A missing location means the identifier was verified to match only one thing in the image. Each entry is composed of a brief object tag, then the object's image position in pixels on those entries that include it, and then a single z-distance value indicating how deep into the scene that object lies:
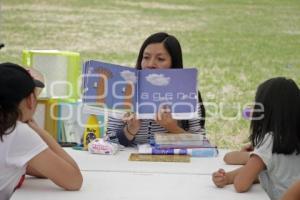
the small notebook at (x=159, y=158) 4.06
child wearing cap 3.16
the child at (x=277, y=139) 3.50
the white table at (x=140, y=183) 3.27
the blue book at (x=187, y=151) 4.19
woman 4.42
